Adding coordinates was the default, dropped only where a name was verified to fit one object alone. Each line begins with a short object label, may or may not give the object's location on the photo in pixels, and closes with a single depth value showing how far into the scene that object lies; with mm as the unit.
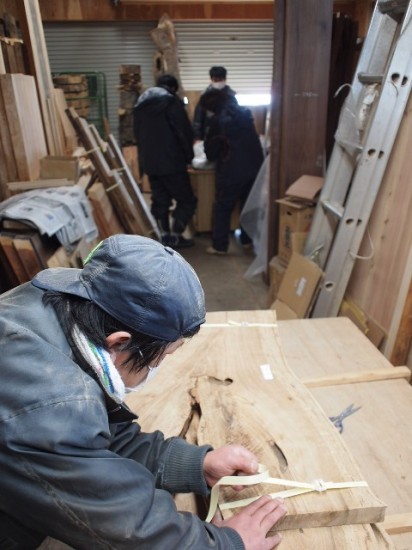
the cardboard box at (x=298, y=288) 2885
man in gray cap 778
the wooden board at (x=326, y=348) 1937
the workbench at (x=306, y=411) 1048
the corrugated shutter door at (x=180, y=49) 7527
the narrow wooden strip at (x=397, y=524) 1219
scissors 1593
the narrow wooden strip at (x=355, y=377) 1823
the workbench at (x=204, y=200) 5699
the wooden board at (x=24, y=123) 3201
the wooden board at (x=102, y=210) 3818
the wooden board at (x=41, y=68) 3990
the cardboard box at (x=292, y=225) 3250
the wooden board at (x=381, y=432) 1365
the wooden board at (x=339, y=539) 992
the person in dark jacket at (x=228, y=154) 4848
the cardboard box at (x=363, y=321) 2424
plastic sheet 4246
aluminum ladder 2236
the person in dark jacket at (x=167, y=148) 4977
